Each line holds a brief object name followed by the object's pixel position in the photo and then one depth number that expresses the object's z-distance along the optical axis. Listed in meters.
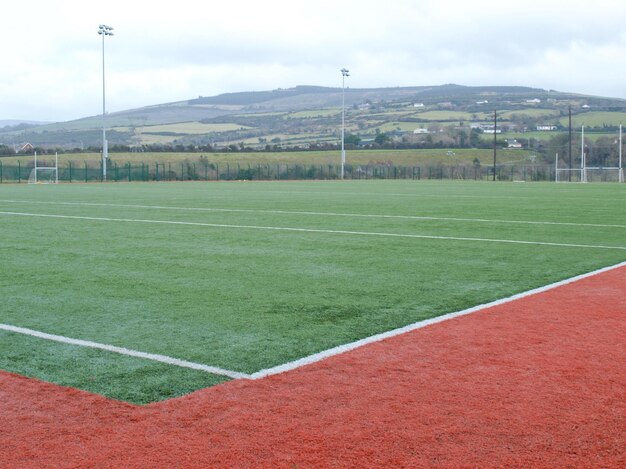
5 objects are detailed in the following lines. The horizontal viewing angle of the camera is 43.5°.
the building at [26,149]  95.34
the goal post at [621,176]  63.94
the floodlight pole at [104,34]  54.94
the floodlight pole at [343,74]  70.70
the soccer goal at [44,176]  55.97
